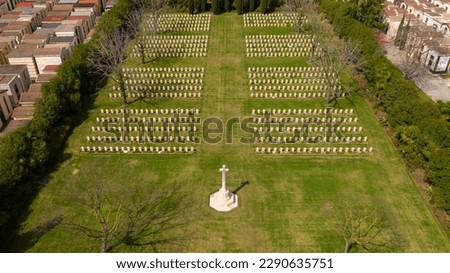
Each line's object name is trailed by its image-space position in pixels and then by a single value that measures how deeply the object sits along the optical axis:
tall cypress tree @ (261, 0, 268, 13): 78.83
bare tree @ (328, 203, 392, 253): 30.17
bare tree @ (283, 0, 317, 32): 69.00
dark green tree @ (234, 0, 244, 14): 78.81
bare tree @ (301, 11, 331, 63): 59.79
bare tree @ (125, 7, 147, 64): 60.23
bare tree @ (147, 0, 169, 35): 68.57
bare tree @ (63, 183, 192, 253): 31.27
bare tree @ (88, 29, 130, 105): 48.32
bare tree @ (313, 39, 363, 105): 48.66
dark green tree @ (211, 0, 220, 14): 78.88
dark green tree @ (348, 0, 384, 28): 70.50
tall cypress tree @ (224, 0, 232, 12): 79.84
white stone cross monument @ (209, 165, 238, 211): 34.06
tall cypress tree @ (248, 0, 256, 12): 79.54
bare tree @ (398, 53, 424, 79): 54.53
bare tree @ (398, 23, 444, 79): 59.34
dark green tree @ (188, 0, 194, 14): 79.19
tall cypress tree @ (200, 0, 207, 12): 79.81
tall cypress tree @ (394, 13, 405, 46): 66.04
